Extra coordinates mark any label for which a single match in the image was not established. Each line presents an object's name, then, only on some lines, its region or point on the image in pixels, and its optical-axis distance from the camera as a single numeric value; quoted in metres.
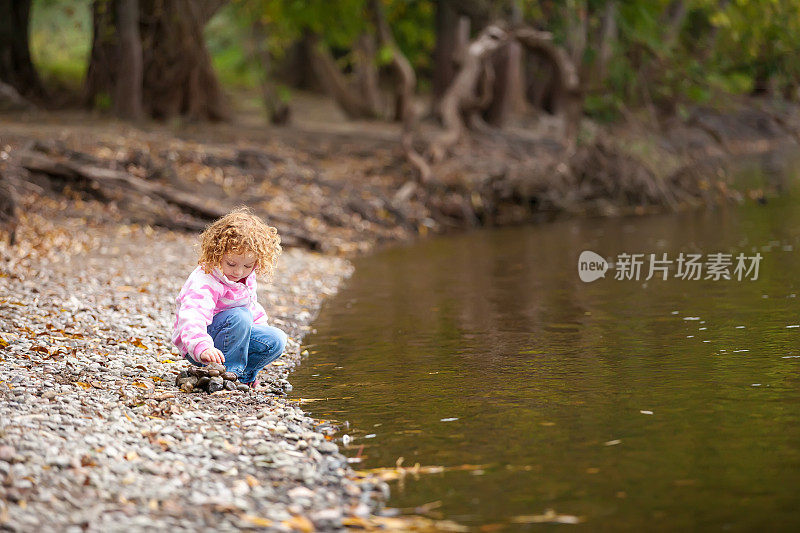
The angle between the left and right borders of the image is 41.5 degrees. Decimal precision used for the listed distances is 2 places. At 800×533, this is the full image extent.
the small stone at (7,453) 4.94
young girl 6.60
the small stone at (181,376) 6.91
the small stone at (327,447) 5.86
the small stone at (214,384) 6.79
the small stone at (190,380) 6.80
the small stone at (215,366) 6.73
